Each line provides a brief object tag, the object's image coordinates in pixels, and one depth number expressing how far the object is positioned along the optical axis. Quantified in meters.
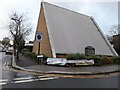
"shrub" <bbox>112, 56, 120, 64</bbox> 11.96
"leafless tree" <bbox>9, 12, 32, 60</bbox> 15.89
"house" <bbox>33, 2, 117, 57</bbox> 13.18
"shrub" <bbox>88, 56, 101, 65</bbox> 10.26
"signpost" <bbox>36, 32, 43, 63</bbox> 8.38
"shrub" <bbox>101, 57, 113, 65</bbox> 10.80
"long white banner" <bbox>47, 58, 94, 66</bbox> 9.35
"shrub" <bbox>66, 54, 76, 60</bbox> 9.76
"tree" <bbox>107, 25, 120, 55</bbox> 20.80
